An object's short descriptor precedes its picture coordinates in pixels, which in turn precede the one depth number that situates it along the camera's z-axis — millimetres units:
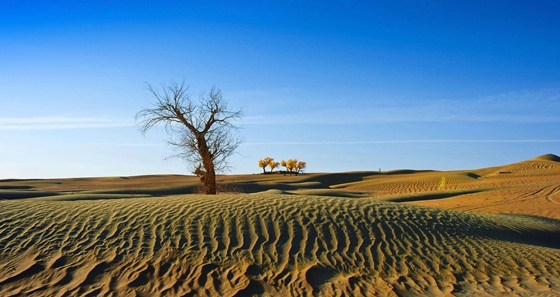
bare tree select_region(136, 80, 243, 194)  18109
